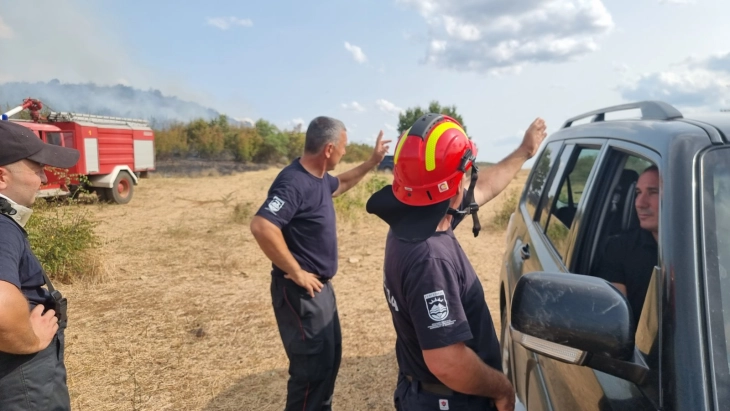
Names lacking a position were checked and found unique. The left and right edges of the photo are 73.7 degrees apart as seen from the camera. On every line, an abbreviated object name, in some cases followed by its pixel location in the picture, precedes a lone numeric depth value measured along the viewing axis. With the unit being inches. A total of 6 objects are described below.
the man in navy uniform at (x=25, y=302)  69.2
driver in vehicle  67.2
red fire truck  451.9
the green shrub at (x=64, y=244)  224.5
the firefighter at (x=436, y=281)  57.9
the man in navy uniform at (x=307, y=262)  108.7
